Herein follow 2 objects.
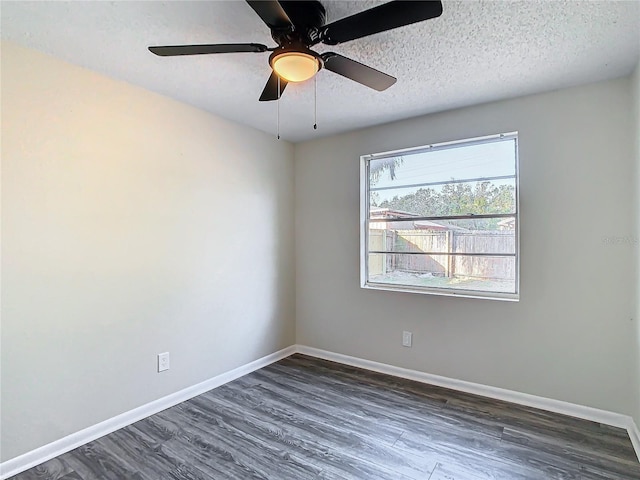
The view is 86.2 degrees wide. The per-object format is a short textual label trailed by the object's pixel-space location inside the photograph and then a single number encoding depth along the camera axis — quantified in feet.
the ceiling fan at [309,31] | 4.22
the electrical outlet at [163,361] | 8.46
